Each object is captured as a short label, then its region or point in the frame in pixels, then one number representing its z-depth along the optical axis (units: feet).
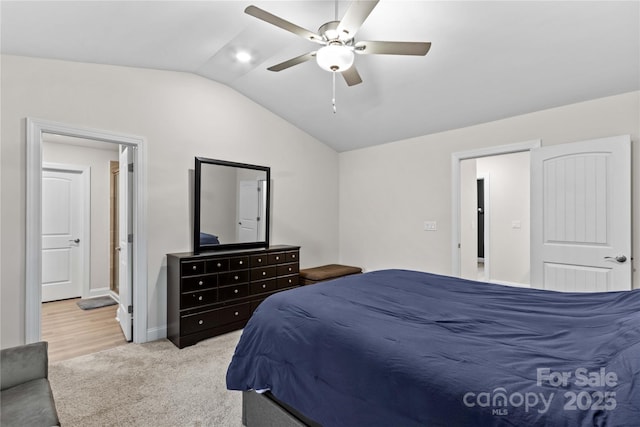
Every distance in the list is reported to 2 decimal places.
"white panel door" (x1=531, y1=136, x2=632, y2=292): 9.12
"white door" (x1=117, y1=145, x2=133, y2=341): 10.98
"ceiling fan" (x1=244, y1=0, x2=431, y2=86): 6.24
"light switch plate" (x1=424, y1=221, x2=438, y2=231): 13.71
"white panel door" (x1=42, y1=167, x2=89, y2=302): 15.80
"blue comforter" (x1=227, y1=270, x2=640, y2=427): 3.02
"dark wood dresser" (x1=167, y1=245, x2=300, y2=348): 10.39
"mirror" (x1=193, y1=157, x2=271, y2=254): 11.94
